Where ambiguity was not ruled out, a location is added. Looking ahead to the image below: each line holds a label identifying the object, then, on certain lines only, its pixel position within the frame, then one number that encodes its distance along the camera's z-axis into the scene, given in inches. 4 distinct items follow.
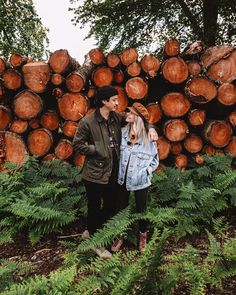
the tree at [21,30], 378.2
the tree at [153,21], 348.9
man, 108.4
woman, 110.5
